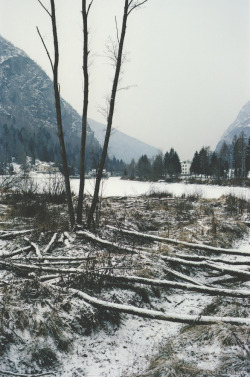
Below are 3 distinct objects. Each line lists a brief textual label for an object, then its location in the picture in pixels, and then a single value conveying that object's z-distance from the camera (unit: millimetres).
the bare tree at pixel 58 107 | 6629
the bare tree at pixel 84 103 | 6758
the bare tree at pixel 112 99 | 6872
